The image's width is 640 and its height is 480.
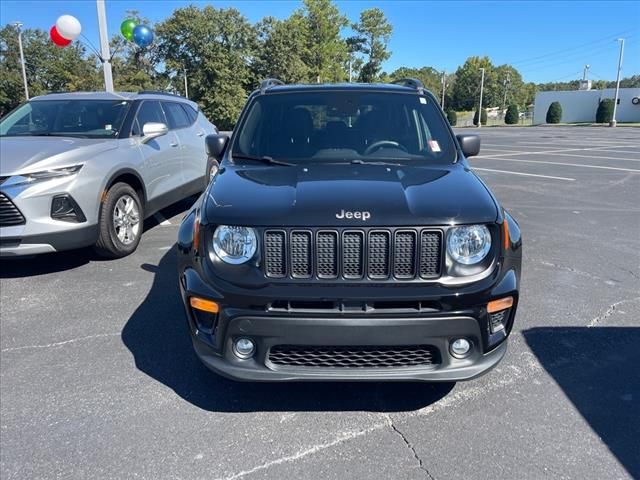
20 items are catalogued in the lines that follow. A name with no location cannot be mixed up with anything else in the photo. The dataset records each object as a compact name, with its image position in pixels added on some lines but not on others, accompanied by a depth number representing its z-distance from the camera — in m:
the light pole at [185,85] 49.80
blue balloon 15.07
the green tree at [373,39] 72.75
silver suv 4.65
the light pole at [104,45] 11.61
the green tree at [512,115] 59.12
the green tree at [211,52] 48.81
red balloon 13.04
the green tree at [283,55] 50.16
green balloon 15.37
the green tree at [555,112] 55.34
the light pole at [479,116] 58.06
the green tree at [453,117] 60.62
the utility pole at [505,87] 96.81
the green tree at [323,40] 57.31
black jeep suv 2.46
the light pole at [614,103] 45.33
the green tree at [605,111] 49.72
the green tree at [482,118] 60.31
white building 57.00
